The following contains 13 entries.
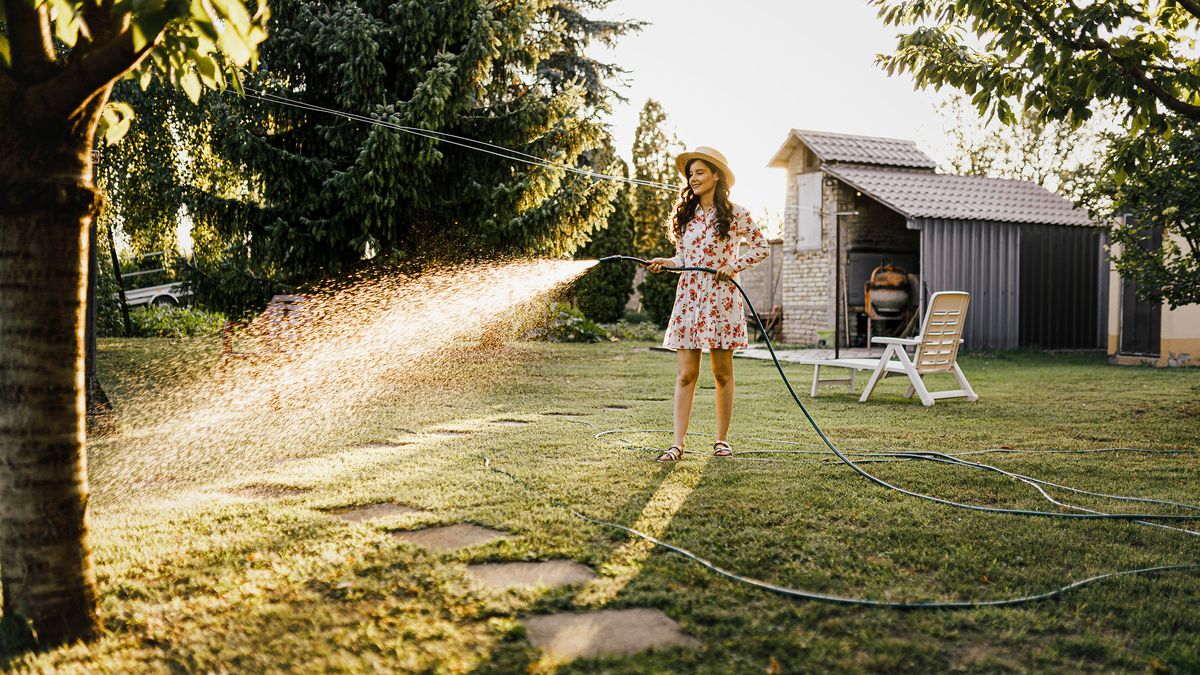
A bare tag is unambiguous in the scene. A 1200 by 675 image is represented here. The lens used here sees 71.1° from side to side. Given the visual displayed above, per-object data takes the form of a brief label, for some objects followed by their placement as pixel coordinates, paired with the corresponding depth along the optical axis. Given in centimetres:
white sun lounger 765
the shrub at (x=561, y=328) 1628
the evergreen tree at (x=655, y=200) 2141
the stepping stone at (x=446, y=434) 536
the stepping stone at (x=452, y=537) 292
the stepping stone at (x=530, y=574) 252
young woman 475
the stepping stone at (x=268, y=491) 367
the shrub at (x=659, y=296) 2111
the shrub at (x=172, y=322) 1581
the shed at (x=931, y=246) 1609
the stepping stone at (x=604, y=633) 208
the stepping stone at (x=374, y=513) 326
